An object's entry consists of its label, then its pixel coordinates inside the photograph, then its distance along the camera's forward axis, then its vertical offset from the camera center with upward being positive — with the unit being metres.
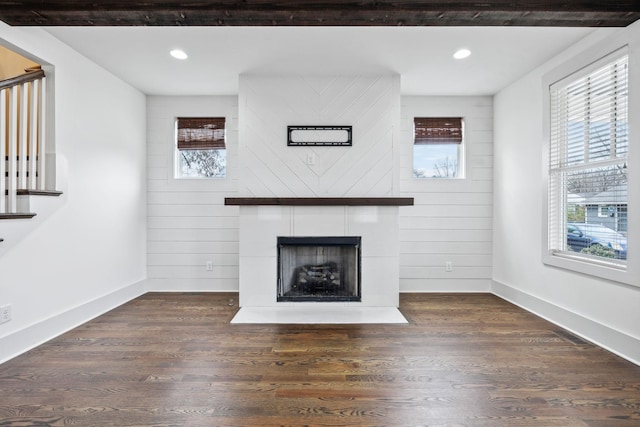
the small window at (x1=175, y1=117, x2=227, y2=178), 4.24 +0.82
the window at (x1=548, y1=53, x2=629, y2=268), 2.48 +0.40
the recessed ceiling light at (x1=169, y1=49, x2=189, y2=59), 2.96 +1.43
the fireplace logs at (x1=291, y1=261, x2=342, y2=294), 3.63 -0.71
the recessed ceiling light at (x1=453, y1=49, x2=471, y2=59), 2.94 +1.43
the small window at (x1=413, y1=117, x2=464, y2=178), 4.21 +0.84
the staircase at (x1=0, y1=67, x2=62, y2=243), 2.27 +0.49
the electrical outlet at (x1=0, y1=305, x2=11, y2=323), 2.29 -0.69
